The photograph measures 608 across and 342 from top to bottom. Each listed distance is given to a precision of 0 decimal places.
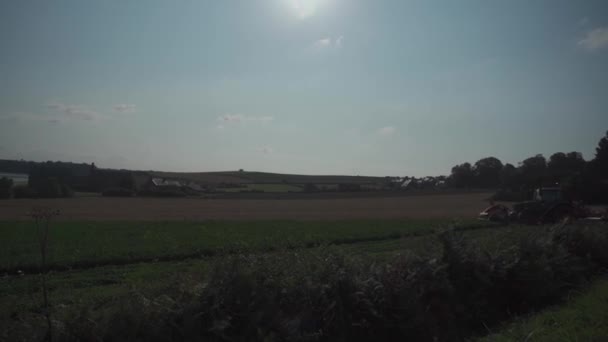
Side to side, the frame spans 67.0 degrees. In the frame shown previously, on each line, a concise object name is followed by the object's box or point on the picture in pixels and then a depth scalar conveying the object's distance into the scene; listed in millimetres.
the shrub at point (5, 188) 62375
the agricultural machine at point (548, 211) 23316
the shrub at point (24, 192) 64625
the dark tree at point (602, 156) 48781
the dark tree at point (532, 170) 54547
